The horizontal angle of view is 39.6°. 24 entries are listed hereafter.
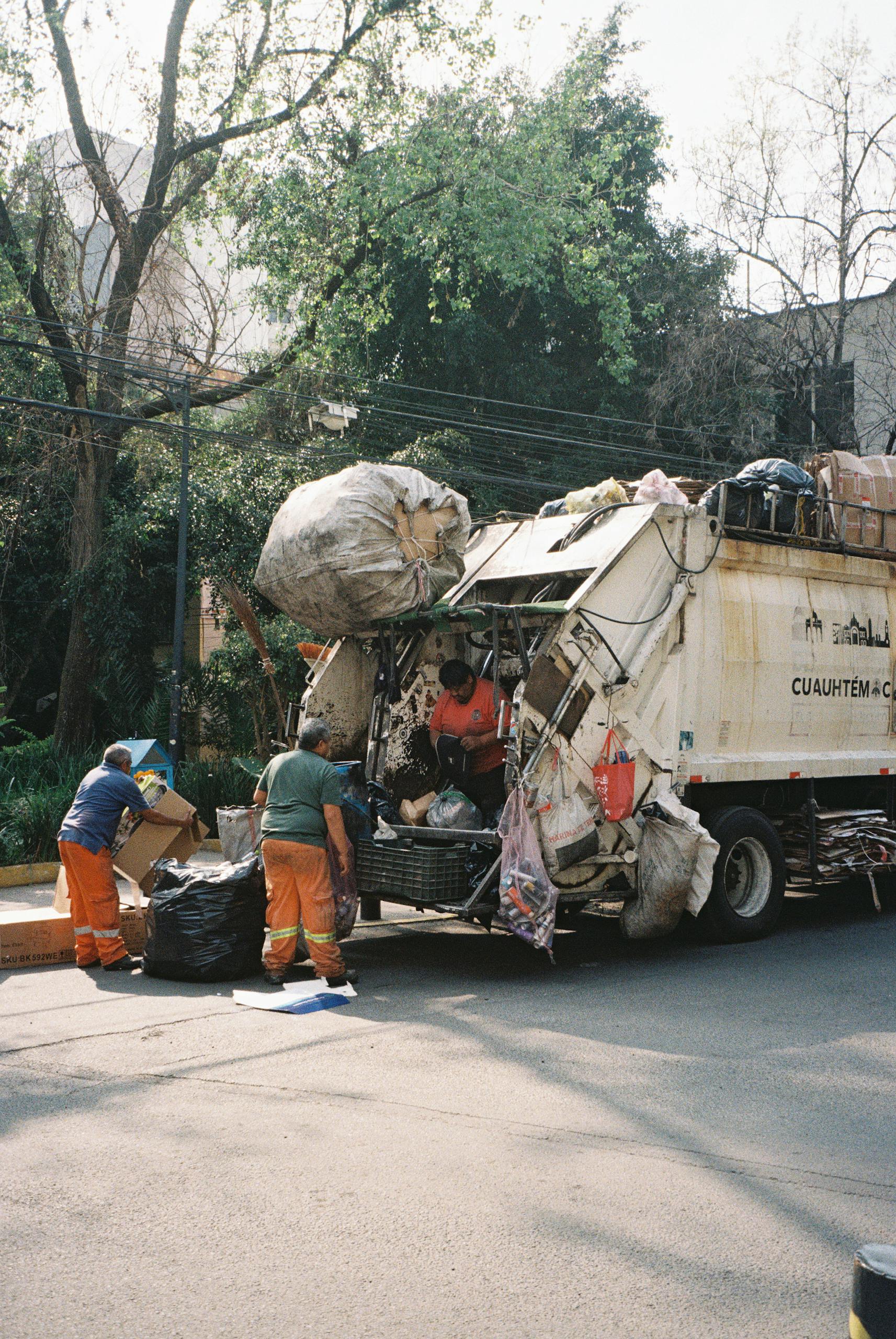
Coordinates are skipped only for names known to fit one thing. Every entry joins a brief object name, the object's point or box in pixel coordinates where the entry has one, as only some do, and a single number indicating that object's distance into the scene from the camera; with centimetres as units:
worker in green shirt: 671
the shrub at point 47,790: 1185
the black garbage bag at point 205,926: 691
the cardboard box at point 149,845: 776
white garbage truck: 712
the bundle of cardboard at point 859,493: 898
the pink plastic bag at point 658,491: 777
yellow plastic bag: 800
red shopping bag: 716
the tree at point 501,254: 1784
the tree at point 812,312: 1841
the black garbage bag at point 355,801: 753
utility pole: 1404
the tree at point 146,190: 1698
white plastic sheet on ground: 627
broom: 1094
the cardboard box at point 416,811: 768
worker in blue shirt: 728
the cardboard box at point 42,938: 744
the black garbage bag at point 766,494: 814
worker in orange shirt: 760
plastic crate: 702
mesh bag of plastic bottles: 680
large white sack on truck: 743
